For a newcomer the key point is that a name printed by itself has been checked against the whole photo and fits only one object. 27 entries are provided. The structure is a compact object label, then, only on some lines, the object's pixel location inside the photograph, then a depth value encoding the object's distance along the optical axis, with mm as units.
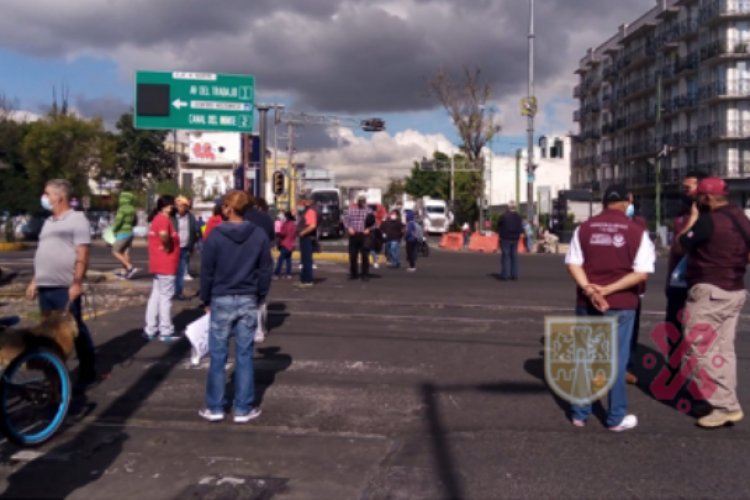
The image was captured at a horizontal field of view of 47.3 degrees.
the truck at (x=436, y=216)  63438
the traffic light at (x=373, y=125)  40281
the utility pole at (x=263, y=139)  21750
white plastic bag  7449
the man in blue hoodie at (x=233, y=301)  6781
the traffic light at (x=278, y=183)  26928
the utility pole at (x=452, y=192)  69450
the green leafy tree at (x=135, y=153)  74562
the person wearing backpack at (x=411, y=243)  22688
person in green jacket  16156
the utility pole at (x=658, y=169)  48844
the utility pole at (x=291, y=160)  64462
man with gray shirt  7160
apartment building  59750
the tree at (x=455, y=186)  68625
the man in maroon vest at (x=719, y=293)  6602
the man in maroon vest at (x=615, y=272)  6387
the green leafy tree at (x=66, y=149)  57219
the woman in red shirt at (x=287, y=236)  17344
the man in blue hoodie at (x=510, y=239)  18453
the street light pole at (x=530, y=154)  40928
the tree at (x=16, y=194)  43625
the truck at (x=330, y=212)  50406
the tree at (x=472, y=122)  56688
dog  6215
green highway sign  20047
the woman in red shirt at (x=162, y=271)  9906
